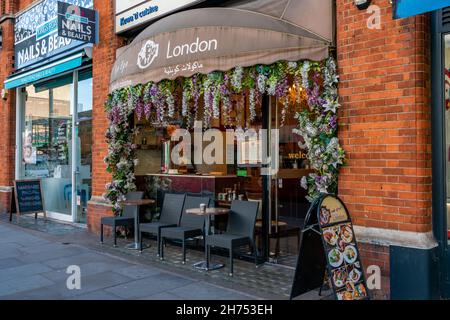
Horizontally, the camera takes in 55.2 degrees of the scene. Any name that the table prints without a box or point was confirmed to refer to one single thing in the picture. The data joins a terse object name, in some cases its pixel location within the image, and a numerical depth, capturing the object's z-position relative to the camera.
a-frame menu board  4.22
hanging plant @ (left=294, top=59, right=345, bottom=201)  5.13
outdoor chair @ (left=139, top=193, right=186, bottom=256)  7.18
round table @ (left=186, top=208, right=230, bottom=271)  6.34
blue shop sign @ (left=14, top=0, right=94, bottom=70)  10.54
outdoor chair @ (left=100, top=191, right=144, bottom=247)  7.71
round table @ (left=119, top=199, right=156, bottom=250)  7.55
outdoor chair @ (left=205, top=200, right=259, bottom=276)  5.89
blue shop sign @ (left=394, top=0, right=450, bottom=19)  3.96
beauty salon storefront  10.49
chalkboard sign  10.82
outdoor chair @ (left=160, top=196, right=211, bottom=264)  6.59
